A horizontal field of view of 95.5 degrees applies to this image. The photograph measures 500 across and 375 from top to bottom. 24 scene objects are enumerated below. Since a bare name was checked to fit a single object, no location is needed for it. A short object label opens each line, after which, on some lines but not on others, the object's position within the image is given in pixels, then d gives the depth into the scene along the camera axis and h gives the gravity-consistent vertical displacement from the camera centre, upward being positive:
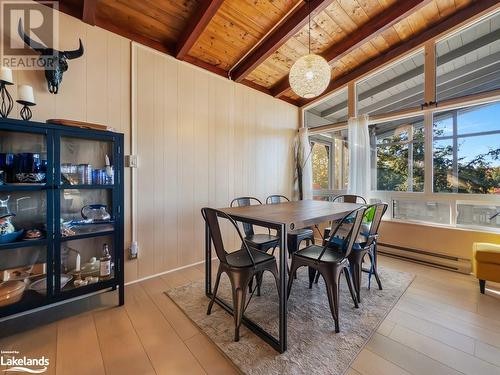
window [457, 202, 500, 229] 2.71 -0.35
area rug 1.40 -1.07
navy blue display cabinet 1.68 -0.23
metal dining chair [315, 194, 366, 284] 2.75 -0.20
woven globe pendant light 2.15 +1.08
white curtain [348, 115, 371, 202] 3.55 +0.46
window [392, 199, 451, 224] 3.05 -0.35
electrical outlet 2.47 -0.70
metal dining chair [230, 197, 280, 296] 2.24 -0.56
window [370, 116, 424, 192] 3.26 +0.48
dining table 1.49 -0.25
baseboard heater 2.74 -0.95
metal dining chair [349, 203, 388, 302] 2.04 -0.58
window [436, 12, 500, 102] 2.68 +1.59
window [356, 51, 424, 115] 3.24 +1.51
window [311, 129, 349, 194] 4.11 +0.50
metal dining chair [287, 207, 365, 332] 1.66 -0.58
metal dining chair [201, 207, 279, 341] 1.59 -0.58
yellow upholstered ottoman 2.16 -0.75
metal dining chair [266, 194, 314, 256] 2.53 -0.58
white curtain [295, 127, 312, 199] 4.32 +0.40
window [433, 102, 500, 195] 2.72 +0.46
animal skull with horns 1.91 +1.07
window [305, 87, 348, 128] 4.04 +1.41
